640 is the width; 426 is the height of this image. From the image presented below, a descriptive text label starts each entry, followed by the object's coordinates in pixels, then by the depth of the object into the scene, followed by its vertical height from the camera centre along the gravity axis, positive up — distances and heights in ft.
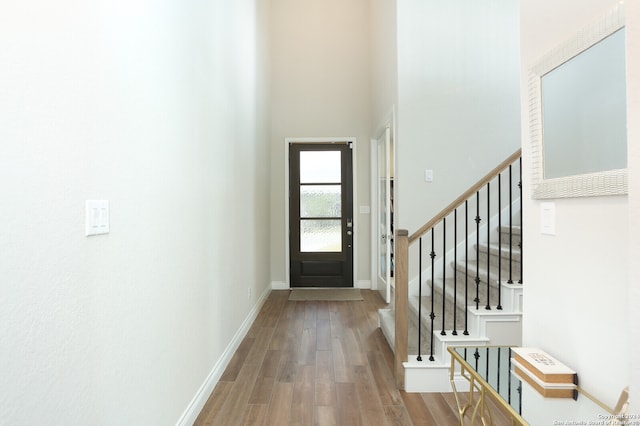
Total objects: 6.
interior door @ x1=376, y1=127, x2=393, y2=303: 14.19 +0.06
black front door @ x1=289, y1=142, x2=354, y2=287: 17.29 +0.15
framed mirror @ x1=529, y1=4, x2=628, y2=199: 3.06 +1.06
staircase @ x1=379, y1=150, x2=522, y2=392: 7.64 -2.49
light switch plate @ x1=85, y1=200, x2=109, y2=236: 3.53 +0.03
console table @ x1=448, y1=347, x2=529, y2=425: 4.41 -2.20
